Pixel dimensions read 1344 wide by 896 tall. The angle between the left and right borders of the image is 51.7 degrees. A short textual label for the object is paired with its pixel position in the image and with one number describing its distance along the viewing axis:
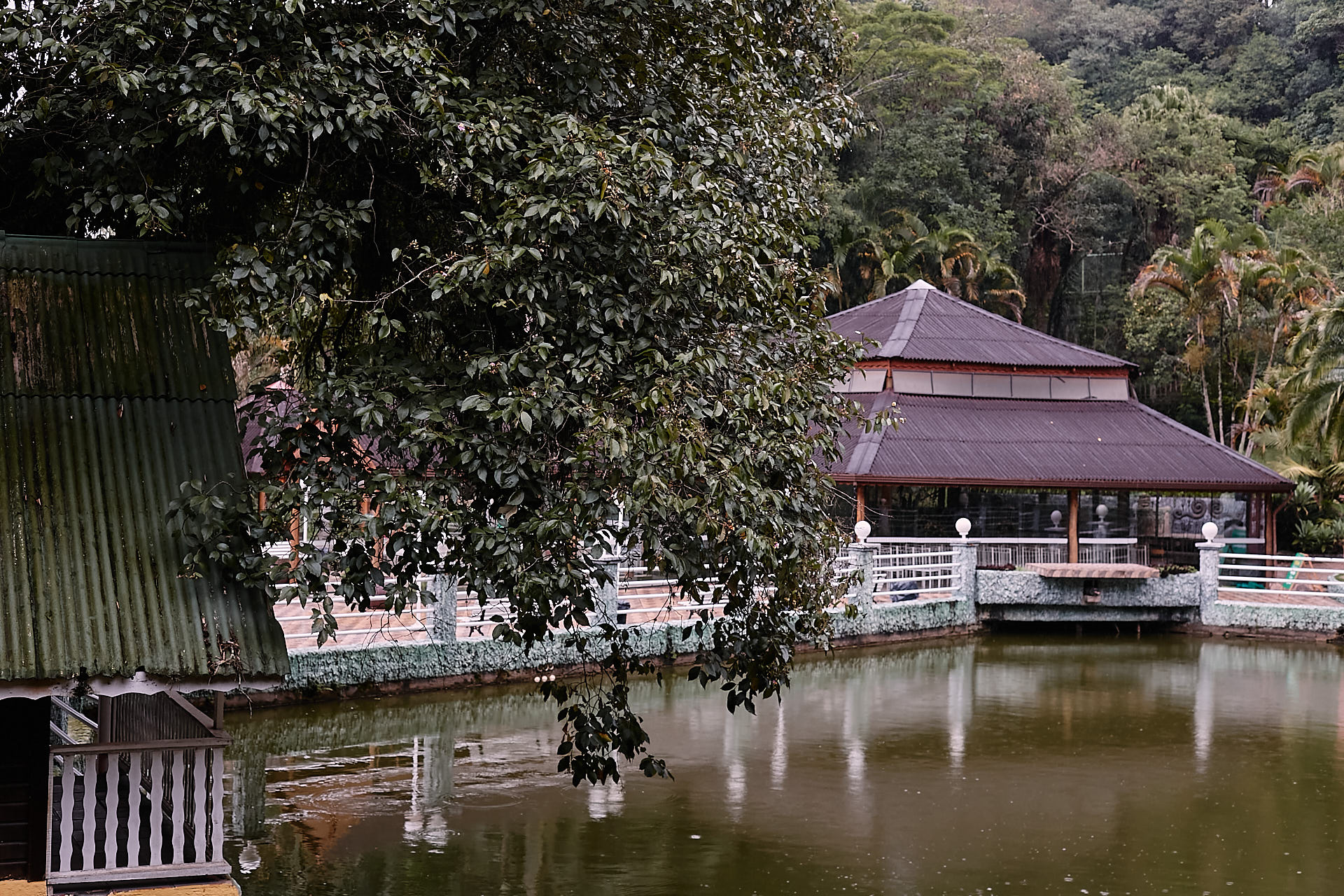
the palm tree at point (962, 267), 34.72
